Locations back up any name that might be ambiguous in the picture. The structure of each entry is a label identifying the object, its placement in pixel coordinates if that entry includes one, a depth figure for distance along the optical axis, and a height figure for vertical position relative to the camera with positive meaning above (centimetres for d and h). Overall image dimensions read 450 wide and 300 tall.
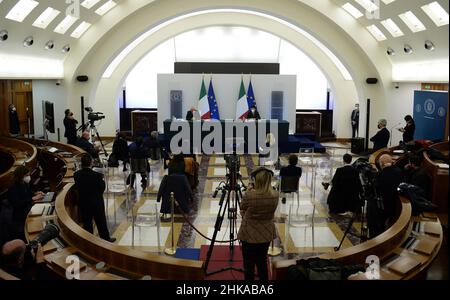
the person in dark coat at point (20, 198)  562 -116
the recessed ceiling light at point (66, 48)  1526 +186
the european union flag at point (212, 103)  1931 +9
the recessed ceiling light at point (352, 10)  1457 +308
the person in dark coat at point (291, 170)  867 -121
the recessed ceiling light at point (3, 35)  1059 +159
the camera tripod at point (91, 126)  1374 -64
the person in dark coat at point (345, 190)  845 -157
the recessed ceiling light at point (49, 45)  1379 +178
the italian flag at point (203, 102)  1916 +13
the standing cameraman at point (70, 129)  1254 -68
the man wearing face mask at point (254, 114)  1690 -32
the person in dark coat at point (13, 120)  1409 -50
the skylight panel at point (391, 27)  1206 +216
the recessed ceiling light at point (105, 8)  1477 +315
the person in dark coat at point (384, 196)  620 -122
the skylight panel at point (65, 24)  1361 +240
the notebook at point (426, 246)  457 -142
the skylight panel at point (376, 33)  1491 +241
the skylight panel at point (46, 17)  1220 +233
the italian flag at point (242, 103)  1931 +10
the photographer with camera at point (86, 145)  1133 -101
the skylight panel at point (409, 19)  967 +184
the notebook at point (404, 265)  413 -145
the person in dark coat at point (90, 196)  624 -126
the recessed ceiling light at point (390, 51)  1421 +173
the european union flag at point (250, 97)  1931 +35
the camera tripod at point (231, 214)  547 -140
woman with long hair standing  426 -111
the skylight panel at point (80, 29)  1520 +250
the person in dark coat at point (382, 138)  1030 -72
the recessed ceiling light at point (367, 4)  1229 +279
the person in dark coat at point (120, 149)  1143 -110
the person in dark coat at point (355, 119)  1928 -55
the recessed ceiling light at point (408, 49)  803 +104
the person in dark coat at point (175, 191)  802 -151
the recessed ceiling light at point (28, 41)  1220 +166
